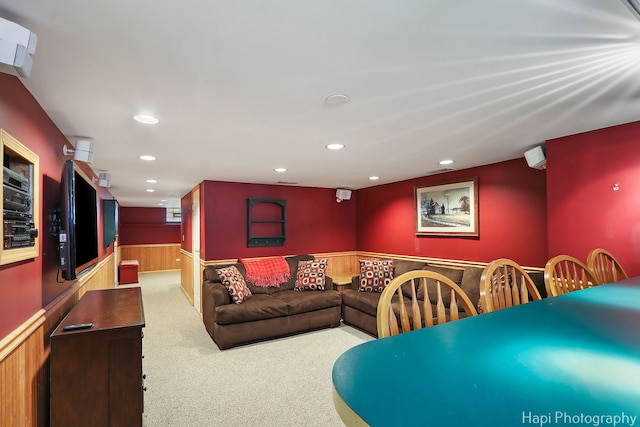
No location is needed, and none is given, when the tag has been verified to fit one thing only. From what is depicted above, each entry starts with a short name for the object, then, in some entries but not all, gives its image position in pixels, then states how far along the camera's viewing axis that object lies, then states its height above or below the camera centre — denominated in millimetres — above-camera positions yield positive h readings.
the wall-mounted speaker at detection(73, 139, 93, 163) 2459 +568
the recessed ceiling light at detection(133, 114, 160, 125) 2105 +700
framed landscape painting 4145 +115
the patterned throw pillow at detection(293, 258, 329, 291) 4684 -847
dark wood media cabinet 1731 -849
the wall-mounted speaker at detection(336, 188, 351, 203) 5957 +460
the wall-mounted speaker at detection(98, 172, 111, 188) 4297 +610
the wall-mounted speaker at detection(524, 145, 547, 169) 2957 +540
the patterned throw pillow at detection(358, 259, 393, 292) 4574 -832
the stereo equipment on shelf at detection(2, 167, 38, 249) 1399 +58
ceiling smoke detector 1814 +699
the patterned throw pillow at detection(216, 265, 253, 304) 3947 -806
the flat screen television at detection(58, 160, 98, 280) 1987 +4
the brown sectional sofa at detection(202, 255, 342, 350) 3666 -1138
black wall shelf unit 5180 -34
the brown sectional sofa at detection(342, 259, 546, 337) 3789 -1042
